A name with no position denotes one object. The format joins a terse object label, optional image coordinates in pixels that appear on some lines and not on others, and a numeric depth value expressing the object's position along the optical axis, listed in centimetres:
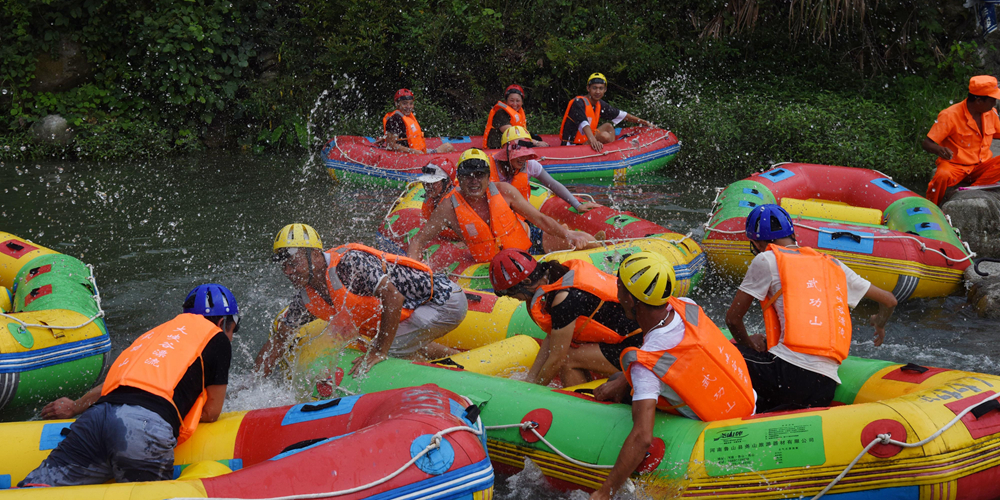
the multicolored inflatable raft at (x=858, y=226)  641
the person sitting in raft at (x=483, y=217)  605
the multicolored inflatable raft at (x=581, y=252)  616
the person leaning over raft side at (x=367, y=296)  452
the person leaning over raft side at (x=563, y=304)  420
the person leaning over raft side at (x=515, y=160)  664
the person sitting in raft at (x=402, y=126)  1093
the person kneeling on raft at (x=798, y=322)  380
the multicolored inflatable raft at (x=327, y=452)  290
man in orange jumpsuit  756
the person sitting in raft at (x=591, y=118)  1092
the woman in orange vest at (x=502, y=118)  1058
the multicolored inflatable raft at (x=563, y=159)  1062
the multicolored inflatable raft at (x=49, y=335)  474
